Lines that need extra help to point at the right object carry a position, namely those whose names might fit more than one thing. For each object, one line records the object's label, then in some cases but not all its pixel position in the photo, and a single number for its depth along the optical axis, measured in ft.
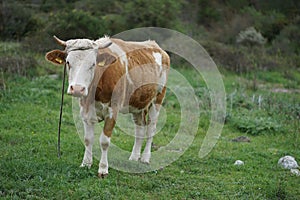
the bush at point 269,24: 85.97
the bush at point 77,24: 53.65
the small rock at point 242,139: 31.55
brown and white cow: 19.60
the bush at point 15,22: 60.34
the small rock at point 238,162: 25.38
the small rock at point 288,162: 25.22
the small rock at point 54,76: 43.29
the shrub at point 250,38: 77.51
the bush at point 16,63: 40.86
